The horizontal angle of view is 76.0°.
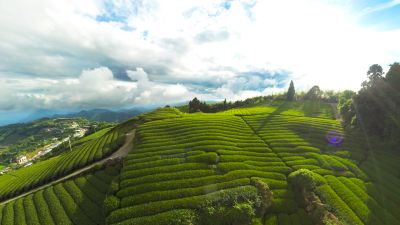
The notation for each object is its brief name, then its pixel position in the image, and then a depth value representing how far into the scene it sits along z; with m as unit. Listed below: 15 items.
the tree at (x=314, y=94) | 141.15
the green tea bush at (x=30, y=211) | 36.78
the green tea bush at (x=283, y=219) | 29.99
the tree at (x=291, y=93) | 138.10
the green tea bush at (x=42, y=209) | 36.09
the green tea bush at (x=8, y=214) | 38.19
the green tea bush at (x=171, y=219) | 28.12
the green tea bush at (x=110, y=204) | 31.77
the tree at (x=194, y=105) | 128.32
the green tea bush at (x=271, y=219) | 29.70
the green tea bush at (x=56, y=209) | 35.01
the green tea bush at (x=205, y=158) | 40.66
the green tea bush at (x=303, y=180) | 35.06
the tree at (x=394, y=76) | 54.28
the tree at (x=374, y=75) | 58.11
